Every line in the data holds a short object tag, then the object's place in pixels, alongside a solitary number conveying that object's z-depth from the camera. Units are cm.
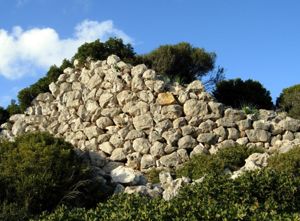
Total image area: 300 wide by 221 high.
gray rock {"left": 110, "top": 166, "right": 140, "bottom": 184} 1416
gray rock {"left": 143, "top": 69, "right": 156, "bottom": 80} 1762
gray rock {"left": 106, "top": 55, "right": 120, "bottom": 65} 1861
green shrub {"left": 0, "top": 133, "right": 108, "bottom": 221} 1195
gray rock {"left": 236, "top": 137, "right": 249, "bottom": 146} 1642
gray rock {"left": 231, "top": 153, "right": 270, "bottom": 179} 1352
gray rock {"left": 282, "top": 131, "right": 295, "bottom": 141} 1647
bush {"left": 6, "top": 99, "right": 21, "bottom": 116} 1988
